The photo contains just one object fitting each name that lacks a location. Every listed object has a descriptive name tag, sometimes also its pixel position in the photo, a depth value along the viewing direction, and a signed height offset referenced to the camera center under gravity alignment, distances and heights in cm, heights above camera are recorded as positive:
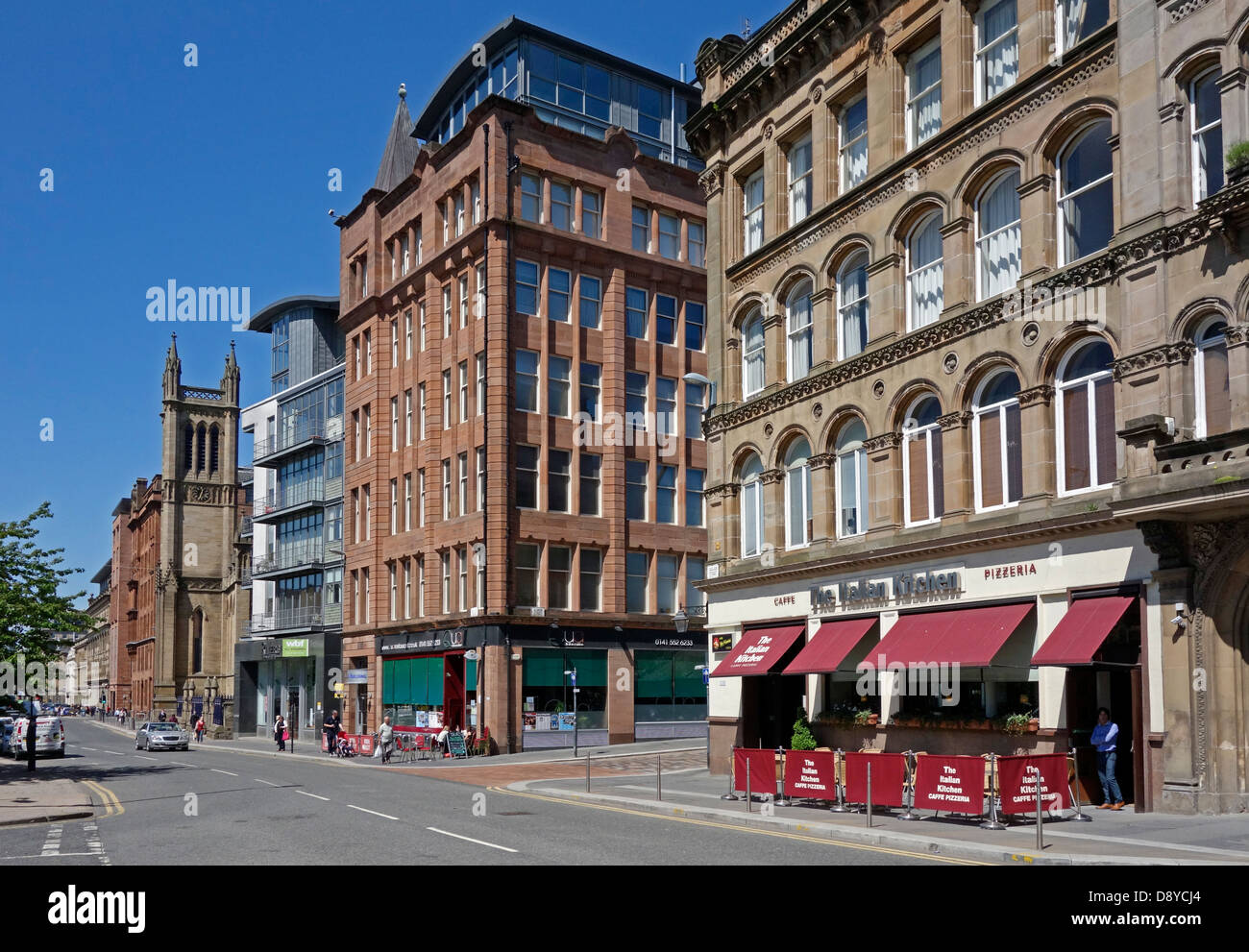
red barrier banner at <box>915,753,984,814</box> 1903 -295
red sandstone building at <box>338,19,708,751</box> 5050 +796
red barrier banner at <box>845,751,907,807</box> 2066 -307
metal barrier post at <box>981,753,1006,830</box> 1855 -304
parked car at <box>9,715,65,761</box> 5288 -597
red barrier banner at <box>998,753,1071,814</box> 1858 -284
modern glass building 6681 +440
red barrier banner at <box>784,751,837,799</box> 2209 -324
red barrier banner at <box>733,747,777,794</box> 2366 -328
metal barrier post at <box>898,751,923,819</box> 2049 -359
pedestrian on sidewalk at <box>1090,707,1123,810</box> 2094 -264
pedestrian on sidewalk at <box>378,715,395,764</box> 4691 -536
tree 3709 -23
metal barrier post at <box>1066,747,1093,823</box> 1931 -344
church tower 11694 +643
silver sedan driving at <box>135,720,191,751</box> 5947 -669
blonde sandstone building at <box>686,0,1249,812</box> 1981 +444
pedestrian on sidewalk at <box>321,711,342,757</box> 5197 -580
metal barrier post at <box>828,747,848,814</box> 2192 -349
